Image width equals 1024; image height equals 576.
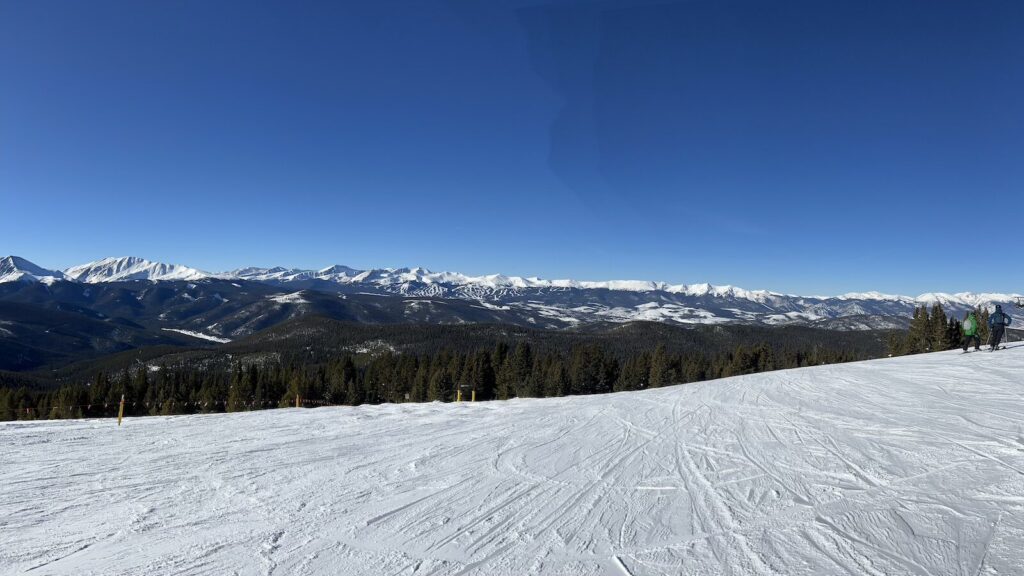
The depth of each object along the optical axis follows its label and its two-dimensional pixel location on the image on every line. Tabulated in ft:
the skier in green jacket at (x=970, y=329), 72.86
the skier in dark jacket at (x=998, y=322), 72.54
